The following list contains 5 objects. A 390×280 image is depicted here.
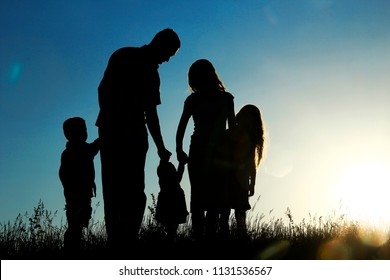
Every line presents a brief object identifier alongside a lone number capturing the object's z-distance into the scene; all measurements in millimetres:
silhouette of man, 4926
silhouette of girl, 6691
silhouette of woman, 6305
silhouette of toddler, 5645
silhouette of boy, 6012
